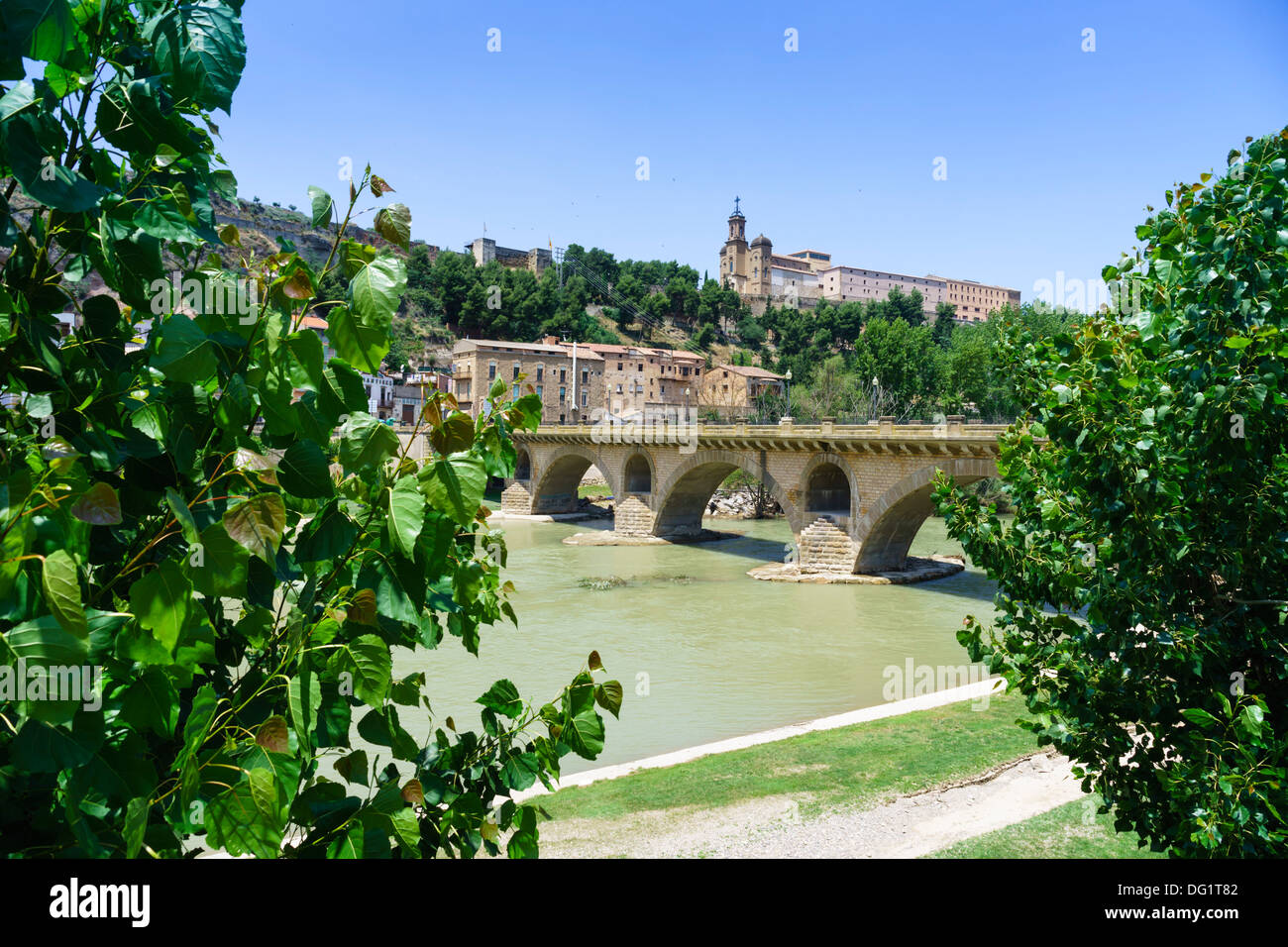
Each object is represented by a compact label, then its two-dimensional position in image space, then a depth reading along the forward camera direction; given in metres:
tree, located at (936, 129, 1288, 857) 3.73
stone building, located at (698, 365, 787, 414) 77.12
